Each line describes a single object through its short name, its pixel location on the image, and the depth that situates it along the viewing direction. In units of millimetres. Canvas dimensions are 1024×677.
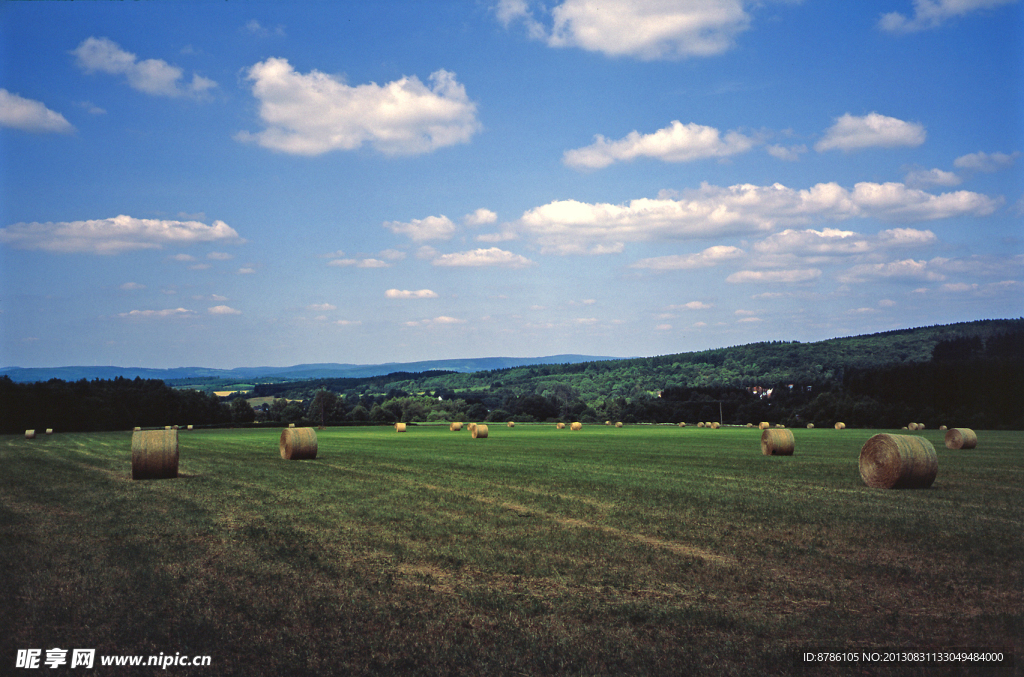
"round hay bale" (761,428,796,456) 35906
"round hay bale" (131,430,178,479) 24172
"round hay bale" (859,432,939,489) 20578
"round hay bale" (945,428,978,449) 39656
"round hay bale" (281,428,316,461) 33688
